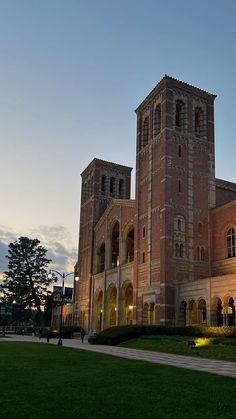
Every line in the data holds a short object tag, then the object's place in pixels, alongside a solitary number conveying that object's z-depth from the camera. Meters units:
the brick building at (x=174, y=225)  43.53
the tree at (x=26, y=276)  87.25
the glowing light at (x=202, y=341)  30.30
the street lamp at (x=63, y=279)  38.09
